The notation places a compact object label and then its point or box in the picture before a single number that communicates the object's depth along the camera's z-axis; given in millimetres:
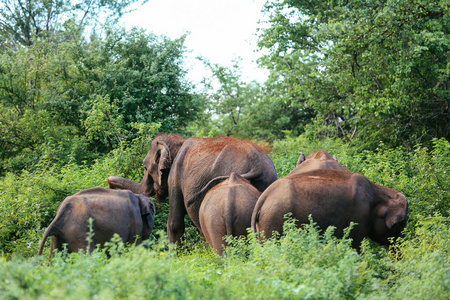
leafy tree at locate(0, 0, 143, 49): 62344
